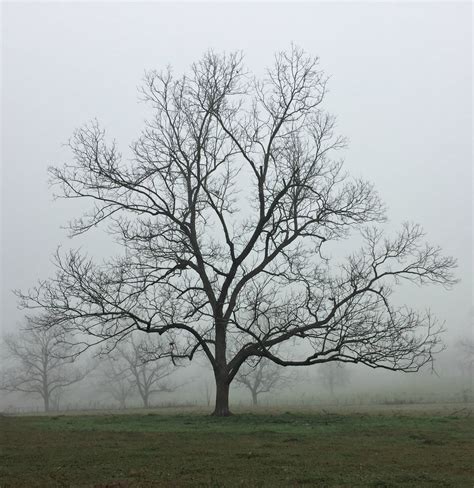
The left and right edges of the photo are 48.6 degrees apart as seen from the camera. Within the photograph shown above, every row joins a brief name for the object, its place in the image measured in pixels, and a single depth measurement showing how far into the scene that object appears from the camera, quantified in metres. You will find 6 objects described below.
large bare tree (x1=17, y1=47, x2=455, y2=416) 21.16
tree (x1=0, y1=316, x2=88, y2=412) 61.62
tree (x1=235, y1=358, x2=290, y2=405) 58.49
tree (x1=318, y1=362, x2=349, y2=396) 79.19
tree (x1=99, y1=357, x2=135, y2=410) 69.12
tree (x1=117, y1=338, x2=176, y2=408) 63.66
